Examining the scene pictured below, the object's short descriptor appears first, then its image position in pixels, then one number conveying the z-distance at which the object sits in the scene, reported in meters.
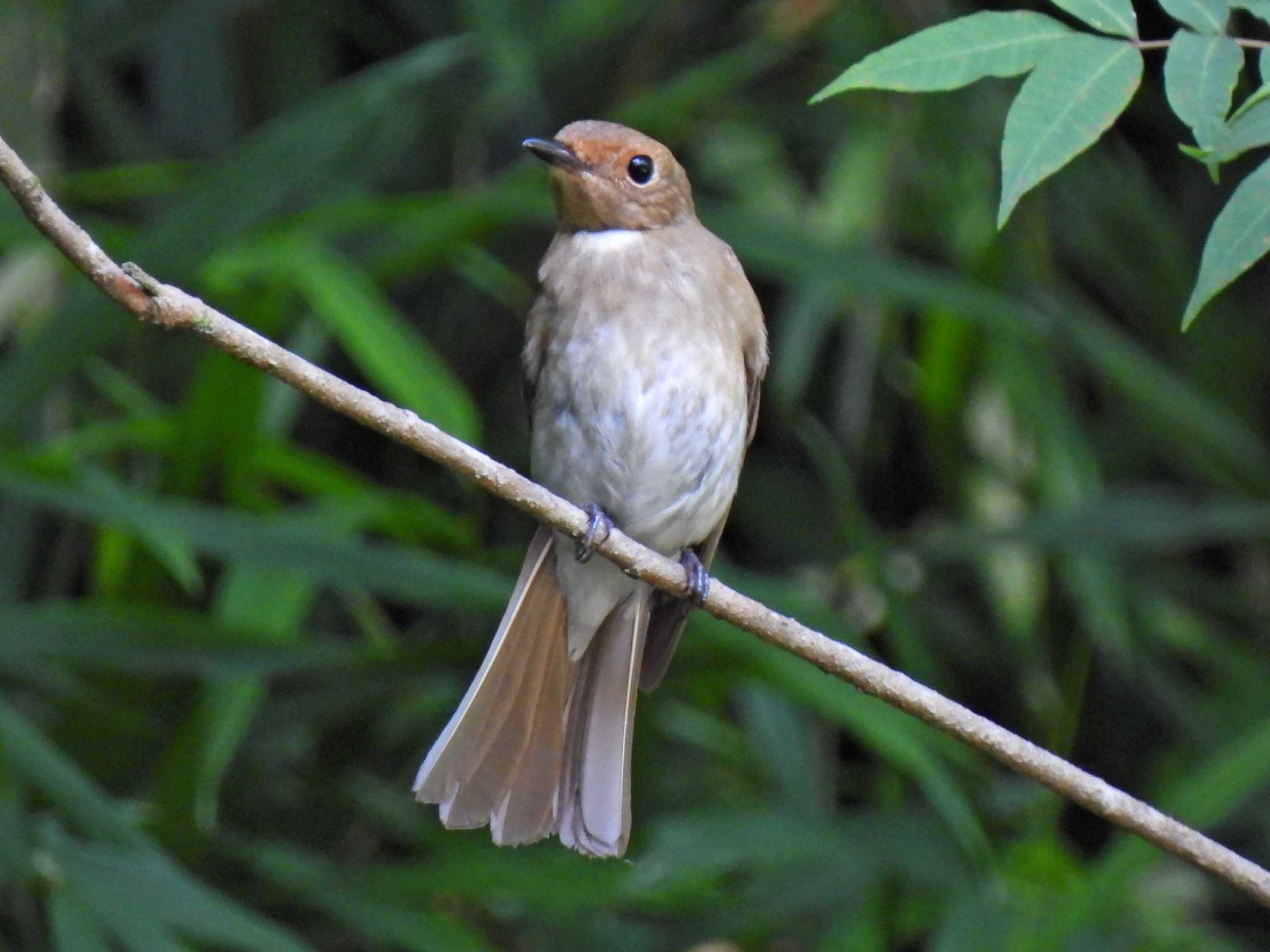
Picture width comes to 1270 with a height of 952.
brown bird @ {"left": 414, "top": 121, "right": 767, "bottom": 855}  5.64
